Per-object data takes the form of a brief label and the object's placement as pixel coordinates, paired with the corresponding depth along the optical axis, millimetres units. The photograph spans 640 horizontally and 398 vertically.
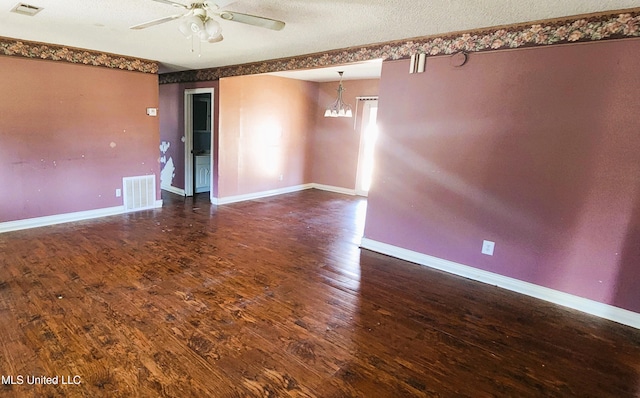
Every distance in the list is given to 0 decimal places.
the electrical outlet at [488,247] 3252
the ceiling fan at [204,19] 2215
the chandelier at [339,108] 6266
